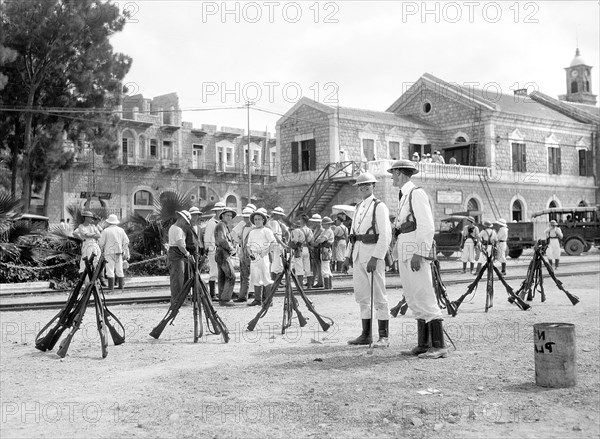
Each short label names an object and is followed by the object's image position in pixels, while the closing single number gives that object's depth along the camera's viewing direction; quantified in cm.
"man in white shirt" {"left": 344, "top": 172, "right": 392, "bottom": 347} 834
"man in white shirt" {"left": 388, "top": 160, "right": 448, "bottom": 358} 770
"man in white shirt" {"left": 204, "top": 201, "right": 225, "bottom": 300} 1416
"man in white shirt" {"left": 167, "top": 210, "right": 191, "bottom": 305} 1121
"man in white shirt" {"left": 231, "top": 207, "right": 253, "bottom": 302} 1357
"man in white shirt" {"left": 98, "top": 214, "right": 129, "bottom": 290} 1577
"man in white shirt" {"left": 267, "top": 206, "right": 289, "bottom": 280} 1406
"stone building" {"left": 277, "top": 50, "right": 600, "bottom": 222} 3806
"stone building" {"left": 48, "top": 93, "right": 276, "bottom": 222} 4831
